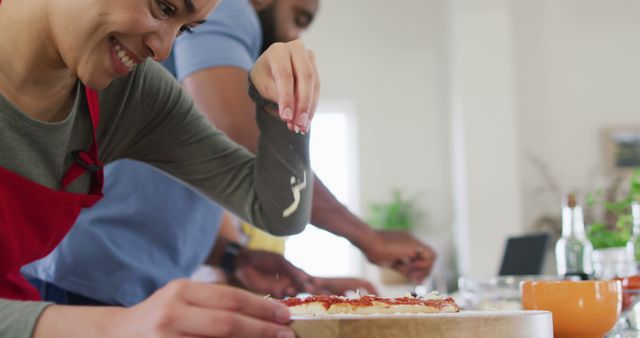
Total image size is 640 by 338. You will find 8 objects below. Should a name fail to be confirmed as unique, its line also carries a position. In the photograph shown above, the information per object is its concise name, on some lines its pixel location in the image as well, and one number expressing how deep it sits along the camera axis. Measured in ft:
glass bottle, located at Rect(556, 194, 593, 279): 5.23
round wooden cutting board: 1.83
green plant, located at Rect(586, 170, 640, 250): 5.48
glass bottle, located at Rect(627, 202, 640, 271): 5.08
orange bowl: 2.67
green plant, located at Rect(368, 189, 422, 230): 23.54
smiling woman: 2.75
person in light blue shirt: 4.14
